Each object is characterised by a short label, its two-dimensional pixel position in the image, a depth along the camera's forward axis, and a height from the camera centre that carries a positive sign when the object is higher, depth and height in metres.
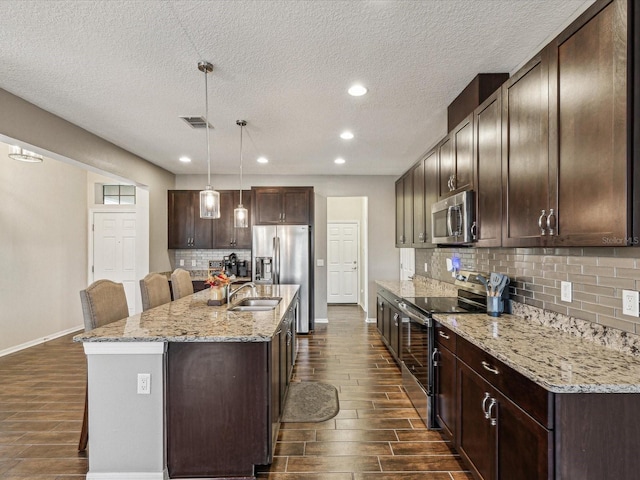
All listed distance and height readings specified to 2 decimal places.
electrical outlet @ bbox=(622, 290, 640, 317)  1.54 -0.26
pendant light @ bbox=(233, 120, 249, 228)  3.82 +0.31
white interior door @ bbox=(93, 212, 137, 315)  6.08 -0.06
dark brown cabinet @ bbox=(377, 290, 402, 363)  3.77 -0.94
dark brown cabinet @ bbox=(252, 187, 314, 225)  5.88 +0.63
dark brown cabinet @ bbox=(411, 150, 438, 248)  3.55 +0.54
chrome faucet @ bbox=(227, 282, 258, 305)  3.22 -0.51
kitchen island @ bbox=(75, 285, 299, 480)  2.03 -0.92
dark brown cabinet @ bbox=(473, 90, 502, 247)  2.21 +0.49
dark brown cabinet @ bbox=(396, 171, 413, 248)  4.57 +0.47
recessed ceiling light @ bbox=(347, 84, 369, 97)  2.82 +1.27
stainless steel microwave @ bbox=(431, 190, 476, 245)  2.58 +0.20
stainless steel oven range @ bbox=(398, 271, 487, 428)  2.65 -0.74
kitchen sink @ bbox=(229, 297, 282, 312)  3.28 -0.57
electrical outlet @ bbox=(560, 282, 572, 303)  1.99 -0.27
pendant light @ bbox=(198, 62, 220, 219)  2.85 +0.34
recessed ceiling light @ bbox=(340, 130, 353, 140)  4.01 +1.27
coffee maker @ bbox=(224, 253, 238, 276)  6.13 -0.38
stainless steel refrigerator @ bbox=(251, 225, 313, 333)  5.66 -0.17
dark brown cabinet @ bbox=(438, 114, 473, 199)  2.65 +0.70
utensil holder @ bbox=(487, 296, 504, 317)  2.51 -0.45
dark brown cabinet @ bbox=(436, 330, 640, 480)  1.29 -0.74
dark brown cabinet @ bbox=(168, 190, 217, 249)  6.20 +0.35
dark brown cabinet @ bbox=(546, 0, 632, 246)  1.30 +0.47
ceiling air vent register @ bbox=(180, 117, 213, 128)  3.53 +1.28
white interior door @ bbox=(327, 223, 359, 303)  8.27 -0.44
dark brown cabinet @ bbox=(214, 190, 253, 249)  6.21 +0.28
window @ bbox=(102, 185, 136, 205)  6.20 +0.89
